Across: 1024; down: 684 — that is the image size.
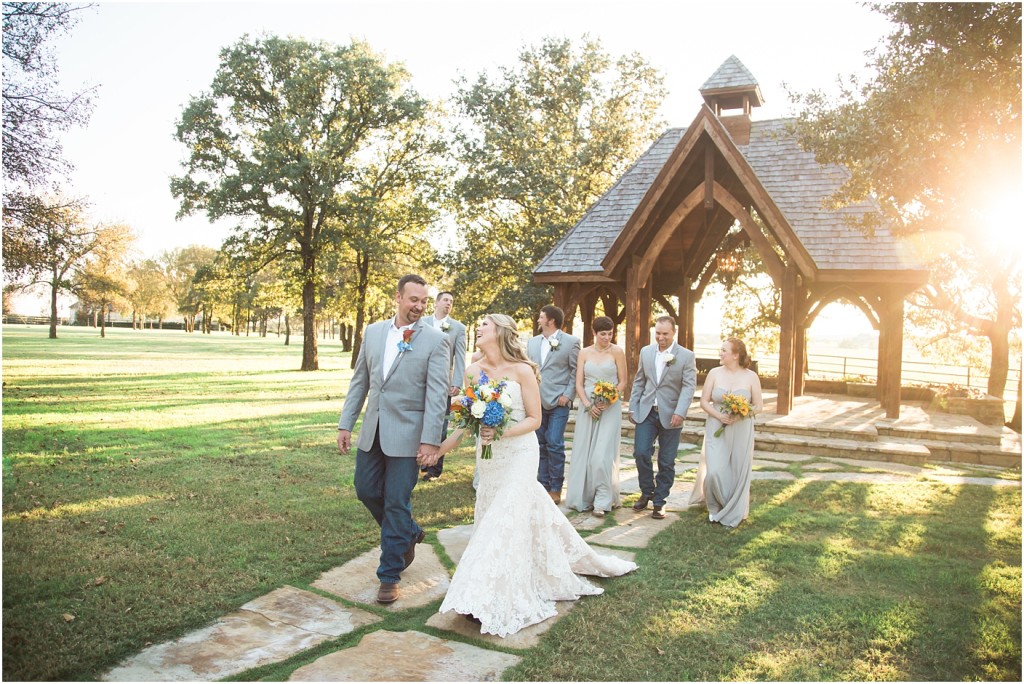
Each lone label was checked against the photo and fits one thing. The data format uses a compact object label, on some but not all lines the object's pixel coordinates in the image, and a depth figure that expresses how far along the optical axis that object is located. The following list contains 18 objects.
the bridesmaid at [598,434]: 7.53
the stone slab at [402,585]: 4.84
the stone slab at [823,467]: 10.25
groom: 4.83
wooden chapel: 13.13
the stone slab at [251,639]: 3.70
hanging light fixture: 17.43
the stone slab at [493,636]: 4.21
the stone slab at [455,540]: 5.87
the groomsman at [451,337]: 8.24
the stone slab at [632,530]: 6.42
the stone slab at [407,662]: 3.69
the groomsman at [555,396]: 7.96
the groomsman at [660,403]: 7.39
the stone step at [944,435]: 12.21
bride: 4.39
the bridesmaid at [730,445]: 7.05
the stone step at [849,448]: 11.24
